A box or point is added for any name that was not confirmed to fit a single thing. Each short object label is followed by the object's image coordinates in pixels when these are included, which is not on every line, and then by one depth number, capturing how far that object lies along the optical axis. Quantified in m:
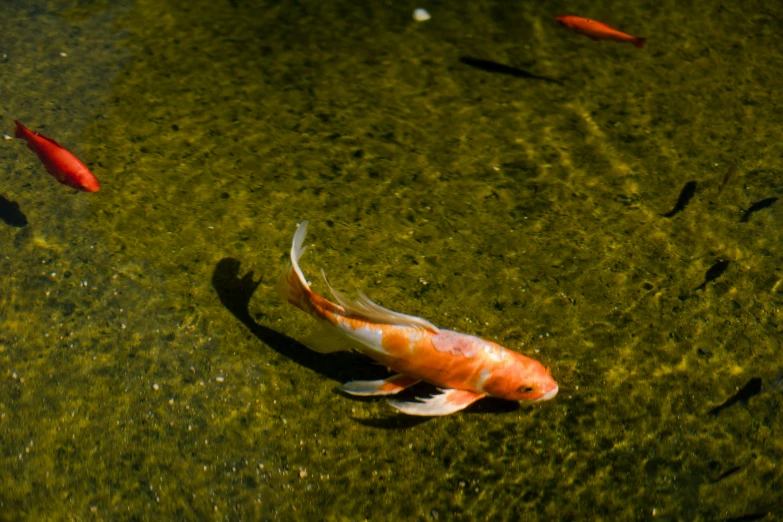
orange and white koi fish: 3.53
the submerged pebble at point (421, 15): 6.79
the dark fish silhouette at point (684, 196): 5.03
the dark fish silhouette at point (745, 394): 3.89
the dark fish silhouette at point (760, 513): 3.40
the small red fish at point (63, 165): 4.57
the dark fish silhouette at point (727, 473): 3.57
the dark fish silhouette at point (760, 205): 5.00
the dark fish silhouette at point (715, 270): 4.56
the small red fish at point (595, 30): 6.02
